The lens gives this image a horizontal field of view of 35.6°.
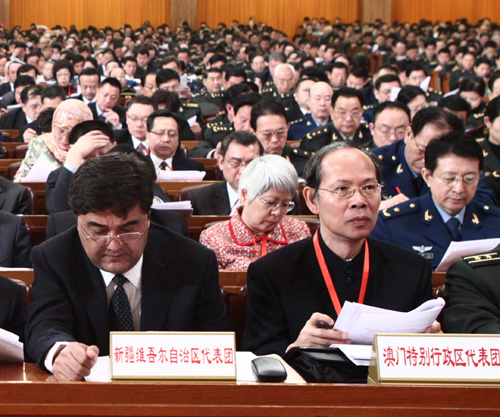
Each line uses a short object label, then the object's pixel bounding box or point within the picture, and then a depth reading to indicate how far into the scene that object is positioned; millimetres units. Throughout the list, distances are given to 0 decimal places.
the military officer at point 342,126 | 5680
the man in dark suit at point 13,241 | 2971
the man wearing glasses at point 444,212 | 3086
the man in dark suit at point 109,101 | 7332
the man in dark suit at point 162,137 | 4879
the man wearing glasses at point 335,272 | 2146
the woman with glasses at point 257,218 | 3006
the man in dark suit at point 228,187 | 3908
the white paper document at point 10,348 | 1667
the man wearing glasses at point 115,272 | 1926
